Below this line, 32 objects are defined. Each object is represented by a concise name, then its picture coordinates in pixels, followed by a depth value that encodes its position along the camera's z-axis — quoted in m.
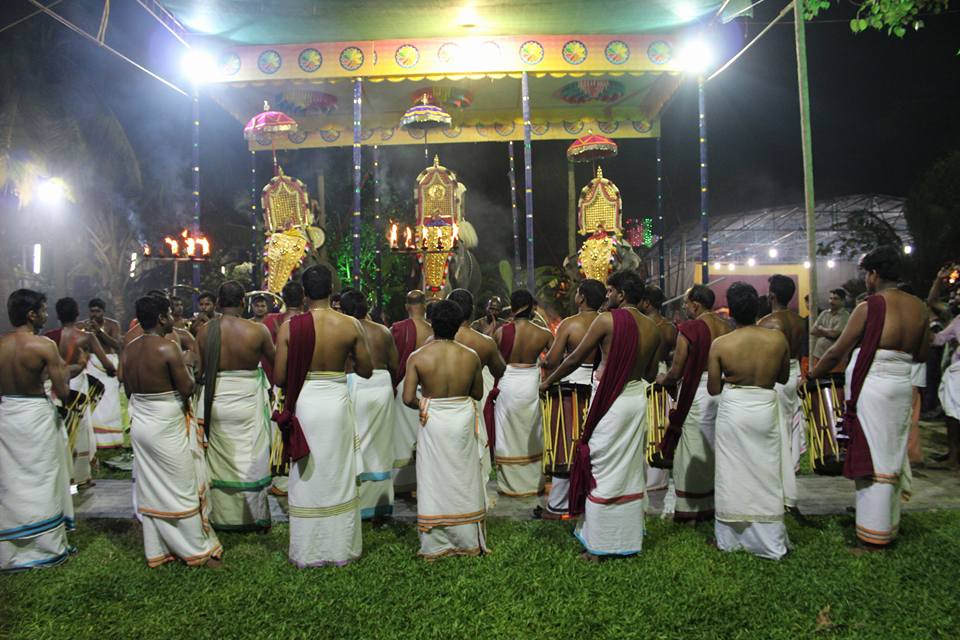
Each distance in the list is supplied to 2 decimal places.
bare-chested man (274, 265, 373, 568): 4.86
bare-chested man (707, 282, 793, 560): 4.96
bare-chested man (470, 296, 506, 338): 8.57
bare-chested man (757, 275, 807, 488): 6.21
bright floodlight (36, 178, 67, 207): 23.80
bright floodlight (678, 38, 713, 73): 12.94
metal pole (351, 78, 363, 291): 12.26
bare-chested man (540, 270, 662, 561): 4.94
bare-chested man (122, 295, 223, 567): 4.93
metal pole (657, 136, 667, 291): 14.74
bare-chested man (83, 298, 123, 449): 9.05
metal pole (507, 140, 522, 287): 15.29
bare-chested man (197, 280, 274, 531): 5.56
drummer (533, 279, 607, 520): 5.79
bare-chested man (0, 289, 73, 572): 5.03
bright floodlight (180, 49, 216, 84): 13.13
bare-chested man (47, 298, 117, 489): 6.98
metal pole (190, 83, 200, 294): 12.77
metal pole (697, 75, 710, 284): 12.27
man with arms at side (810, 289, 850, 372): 8.77
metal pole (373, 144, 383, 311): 14.61
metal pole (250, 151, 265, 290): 16.33
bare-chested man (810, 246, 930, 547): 5.06
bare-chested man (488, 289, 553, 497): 6.87
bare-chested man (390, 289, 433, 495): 6.91
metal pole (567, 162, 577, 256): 16.72
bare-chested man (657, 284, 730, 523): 5.65
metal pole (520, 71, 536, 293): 12.31
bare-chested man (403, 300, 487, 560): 4.93
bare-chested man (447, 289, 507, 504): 5.68
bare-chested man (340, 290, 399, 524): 6.10
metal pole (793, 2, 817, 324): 8.36
